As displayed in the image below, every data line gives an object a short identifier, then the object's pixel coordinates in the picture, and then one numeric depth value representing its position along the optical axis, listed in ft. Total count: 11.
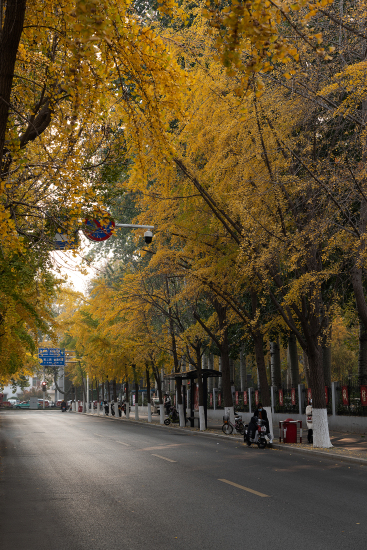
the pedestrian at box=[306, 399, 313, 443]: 66.69
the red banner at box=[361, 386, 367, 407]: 77.36
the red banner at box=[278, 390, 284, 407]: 106.42
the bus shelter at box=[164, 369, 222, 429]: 97.55
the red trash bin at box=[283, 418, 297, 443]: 67.62
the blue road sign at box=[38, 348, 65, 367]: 186.29
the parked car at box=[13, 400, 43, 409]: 306.94
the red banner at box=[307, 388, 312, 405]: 91.17
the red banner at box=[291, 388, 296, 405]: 100.48
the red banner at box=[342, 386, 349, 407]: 83.25
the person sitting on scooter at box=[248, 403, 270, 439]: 64.75
